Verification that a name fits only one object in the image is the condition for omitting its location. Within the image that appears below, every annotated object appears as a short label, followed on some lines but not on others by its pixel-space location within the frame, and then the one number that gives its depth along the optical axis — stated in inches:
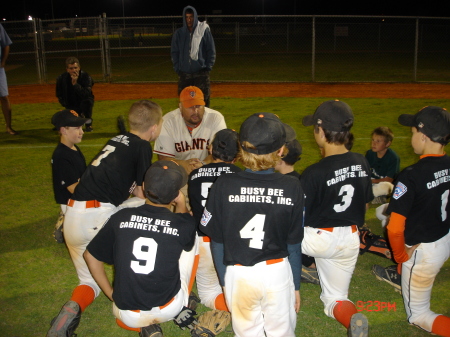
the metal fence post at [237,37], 1151.1
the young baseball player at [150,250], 126.0
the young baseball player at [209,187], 150.8
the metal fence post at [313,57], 685.0
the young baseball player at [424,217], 135.7
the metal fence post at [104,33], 700.0
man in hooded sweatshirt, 406.9
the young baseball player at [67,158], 177.3
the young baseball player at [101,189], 158.6
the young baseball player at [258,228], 114.4
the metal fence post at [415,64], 682.9
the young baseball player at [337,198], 139.6
